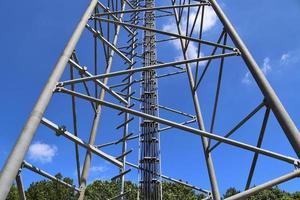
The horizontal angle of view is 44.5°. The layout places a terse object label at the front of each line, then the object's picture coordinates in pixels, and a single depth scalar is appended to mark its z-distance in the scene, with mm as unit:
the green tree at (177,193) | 34200
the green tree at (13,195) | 33491
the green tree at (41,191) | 37250
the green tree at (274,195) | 36281
